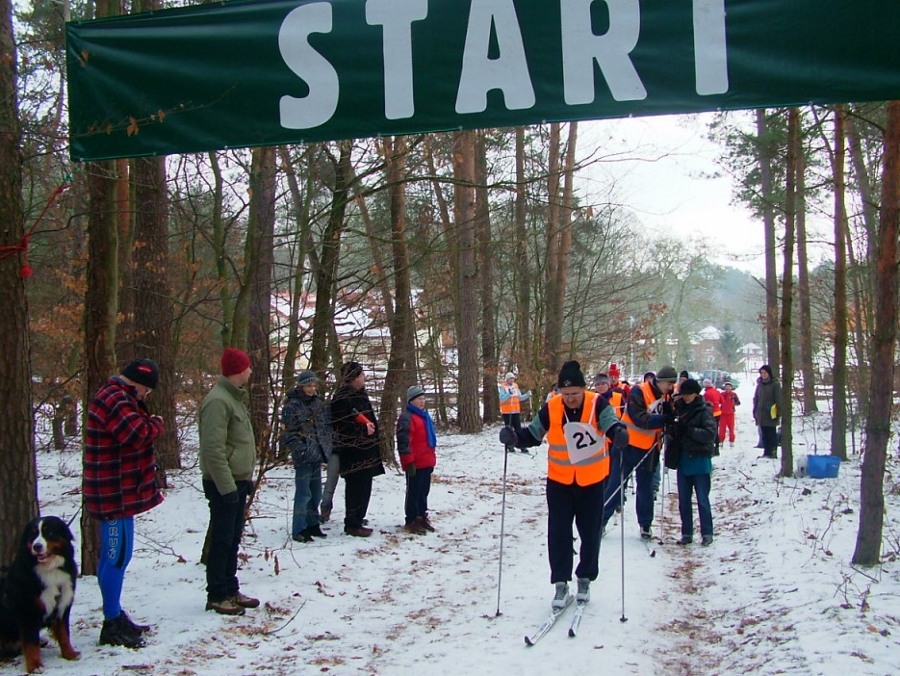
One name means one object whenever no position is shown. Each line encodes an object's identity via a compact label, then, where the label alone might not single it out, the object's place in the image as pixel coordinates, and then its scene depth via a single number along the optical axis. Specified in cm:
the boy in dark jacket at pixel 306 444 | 852
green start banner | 444
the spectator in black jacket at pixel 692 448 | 917
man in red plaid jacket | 545
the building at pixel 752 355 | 10120
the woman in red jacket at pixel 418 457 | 994
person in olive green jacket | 609
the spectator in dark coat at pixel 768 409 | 1725
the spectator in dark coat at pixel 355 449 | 945
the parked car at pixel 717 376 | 4094
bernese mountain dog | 488
